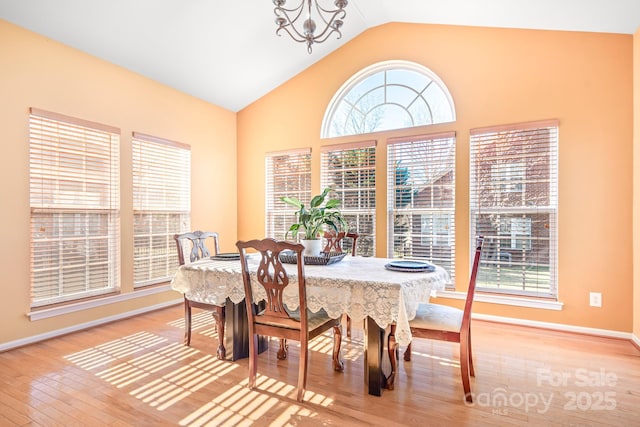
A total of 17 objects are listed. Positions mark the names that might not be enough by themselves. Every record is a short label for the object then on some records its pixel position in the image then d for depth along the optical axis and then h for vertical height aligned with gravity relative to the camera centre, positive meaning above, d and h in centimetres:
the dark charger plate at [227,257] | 302 -40
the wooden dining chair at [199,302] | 279 -76
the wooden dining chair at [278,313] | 216 -67
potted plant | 270 -7
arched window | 404 +139
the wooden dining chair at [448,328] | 214 -75
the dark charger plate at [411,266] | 239 -39
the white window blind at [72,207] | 319 +6
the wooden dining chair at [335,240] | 337 -28
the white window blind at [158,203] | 405 +13
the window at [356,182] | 438 +39
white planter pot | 279 -28
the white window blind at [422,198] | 390 +17
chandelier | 237 +141
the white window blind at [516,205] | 345 +7
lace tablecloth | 205 -50
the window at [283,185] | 487 +41
